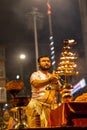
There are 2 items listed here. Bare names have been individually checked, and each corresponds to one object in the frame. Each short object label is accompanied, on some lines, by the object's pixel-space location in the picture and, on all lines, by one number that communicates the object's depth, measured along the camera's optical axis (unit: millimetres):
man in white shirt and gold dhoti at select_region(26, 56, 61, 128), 8691
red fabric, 6867
